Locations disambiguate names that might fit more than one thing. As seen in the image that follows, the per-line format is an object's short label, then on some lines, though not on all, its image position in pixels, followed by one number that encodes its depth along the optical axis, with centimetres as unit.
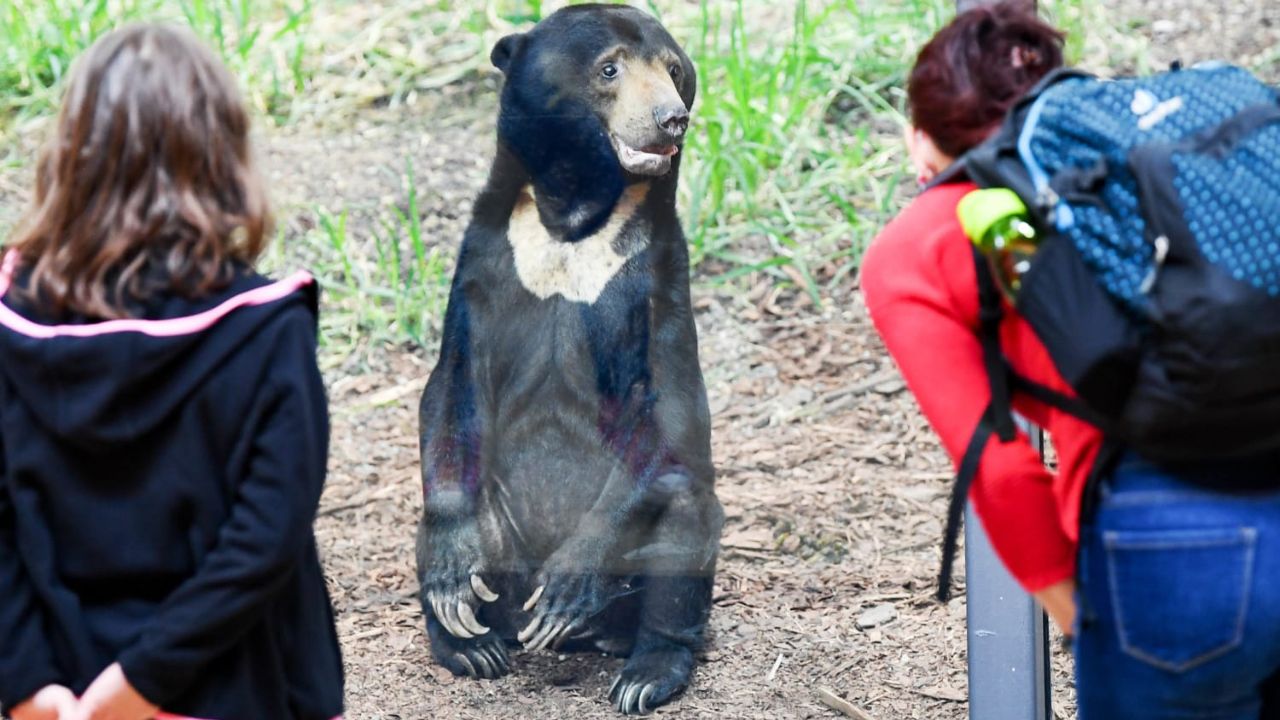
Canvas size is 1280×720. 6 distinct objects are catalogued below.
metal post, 1311
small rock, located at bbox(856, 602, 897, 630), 1358
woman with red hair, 1228
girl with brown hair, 1232
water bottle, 1227
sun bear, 1328
